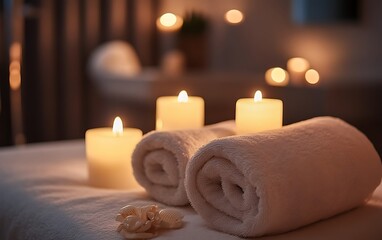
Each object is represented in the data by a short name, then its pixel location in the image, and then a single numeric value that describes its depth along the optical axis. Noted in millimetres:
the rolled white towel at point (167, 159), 901
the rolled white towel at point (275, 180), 743
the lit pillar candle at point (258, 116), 969
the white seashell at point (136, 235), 744
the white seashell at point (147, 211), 780
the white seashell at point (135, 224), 752
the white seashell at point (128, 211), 794
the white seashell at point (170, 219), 791
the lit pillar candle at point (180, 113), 1107
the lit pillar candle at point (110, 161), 1057
